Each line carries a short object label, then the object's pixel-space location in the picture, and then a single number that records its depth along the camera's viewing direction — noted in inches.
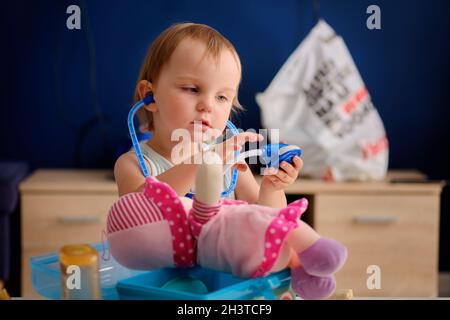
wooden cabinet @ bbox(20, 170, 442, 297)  73.1
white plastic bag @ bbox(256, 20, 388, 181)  76.4
